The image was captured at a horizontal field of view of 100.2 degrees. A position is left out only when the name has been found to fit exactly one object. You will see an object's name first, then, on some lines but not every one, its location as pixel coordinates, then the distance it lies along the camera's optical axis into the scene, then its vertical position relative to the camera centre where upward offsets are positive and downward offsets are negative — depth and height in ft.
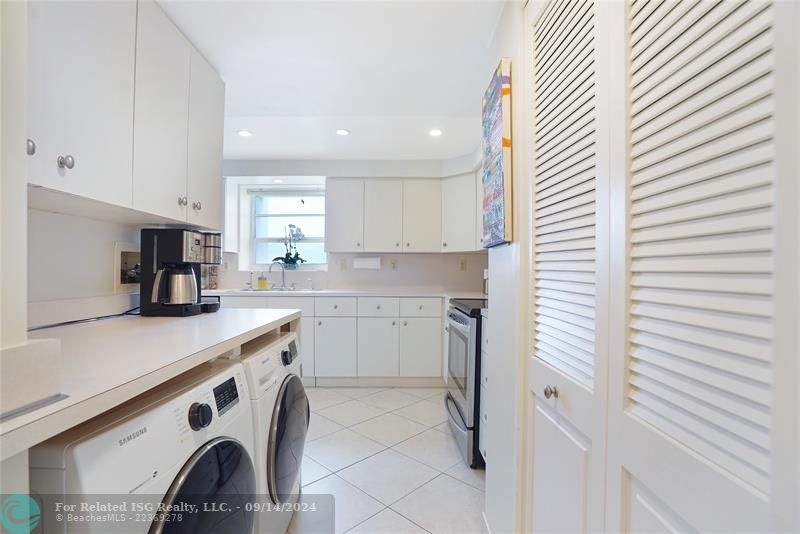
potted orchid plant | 12.59 +1.17
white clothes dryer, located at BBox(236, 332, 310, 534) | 3.55 -1.81
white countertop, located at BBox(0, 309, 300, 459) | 1.58 -0.72
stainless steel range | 6.38 -2.20
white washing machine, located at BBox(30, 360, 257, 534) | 1.71 -1.19
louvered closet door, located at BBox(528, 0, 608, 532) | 2.36 +0.01
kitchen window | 12.75 +1.70
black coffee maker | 4.94 -0.09
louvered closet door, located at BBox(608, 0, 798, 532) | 1.27 -0.05
